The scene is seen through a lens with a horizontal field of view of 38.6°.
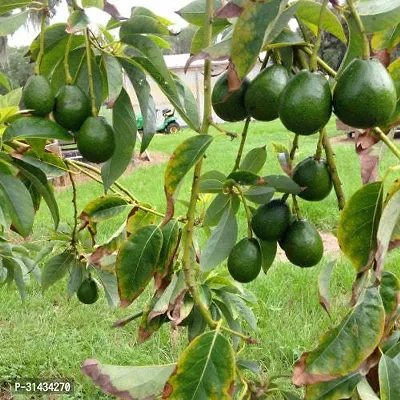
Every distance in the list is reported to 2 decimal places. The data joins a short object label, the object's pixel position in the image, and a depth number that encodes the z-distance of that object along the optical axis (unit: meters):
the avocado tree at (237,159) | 0.67
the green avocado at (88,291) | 1.60
